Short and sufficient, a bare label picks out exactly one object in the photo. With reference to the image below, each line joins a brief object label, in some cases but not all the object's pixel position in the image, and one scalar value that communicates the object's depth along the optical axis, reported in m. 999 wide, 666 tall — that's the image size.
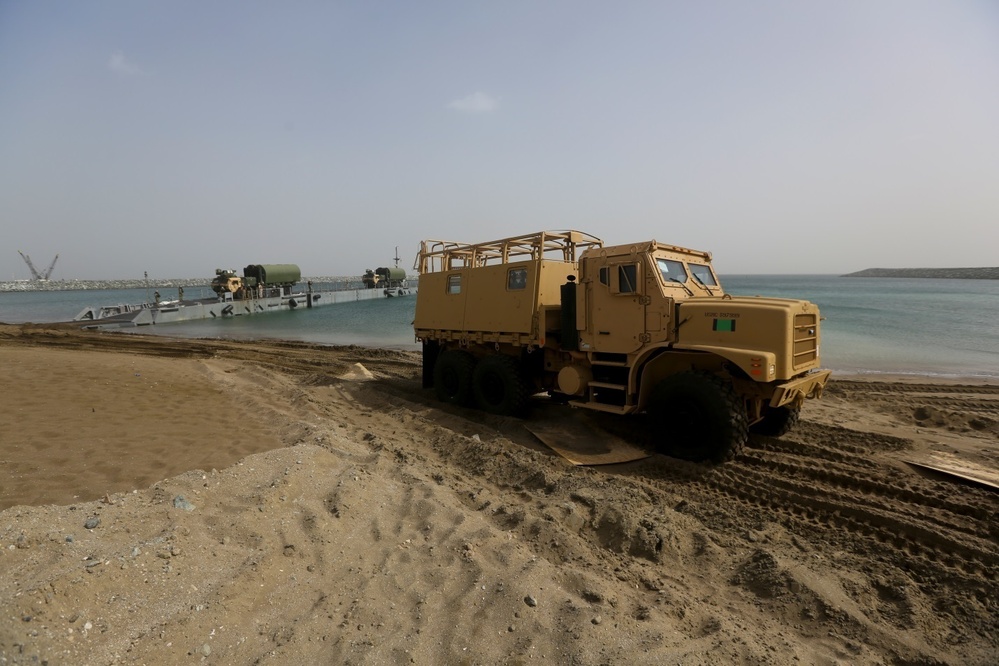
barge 30.41
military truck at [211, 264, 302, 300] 37.38
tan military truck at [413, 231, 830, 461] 5.79
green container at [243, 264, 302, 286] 41.44
